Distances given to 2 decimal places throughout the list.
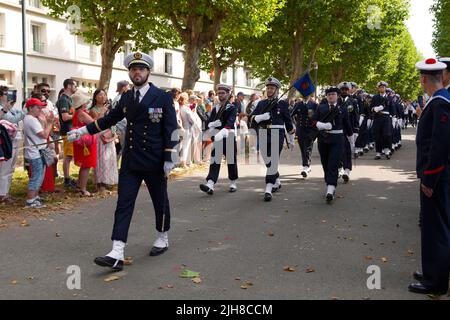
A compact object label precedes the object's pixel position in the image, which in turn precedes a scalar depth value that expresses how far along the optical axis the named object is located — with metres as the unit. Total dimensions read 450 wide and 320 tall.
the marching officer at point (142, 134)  6.13
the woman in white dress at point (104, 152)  10.34
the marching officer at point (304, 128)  13.41
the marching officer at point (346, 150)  12.24
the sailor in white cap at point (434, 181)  4.97
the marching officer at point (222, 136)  10.41
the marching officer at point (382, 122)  17.64
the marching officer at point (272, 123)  10.47
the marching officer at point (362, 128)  19.09
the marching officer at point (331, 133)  9.84
